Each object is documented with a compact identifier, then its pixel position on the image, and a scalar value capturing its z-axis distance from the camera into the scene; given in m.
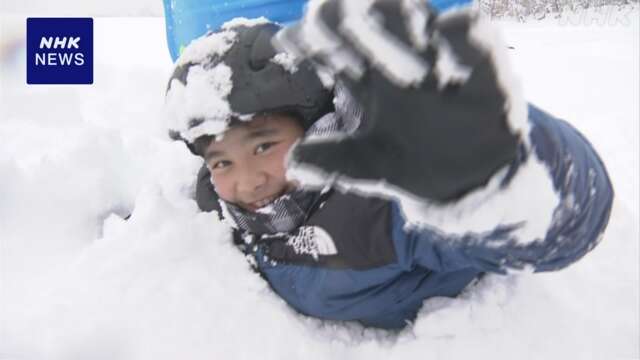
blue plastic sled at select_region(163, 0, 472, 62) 1.16
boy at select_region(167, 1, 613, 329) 0.34
